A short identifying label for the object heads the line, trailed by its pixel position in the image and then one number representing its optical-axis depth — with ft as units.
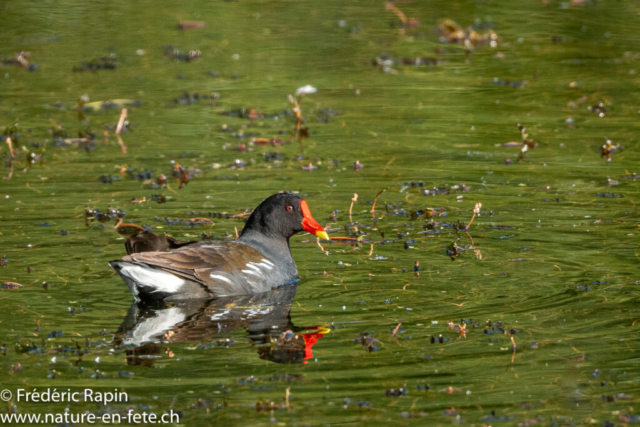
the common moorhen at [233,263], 43.42
